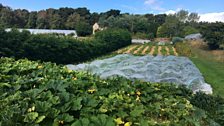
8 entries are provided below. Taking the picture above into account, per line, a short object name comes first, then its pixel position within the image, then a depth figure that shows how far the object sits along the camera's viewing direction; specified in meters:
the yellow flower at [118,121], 1.40
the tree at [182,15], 34.51
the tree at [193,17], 41.15
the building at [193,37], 23.94
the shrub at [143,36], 30.20
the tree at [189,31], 29.72
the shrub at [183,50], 15.48
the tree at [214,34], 17.56
